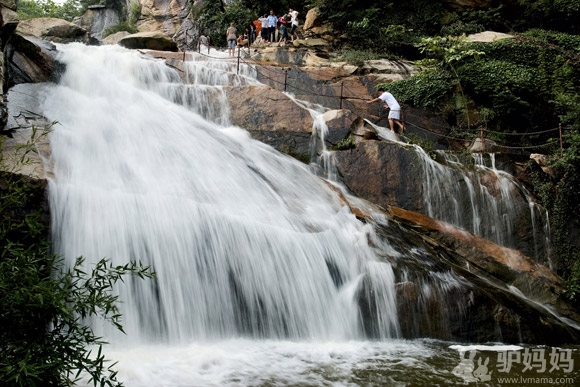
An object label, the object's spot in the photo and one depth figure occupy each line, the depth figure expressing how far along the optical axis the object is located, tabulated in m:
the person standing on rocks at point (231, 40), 19.38
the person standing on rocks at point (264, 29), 21.45
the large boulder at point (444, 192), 11.61
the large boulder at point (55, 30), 20.03
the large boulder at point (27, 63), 11.16
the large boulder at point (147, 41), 19.84
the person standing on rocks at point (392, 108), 14.59
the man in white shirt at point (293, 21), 21.00
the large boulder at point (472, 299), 7.58
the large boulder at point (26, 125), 6.52
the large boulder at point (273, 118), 12.20
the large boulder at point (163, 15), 30.45
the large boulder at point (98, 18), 34.22
